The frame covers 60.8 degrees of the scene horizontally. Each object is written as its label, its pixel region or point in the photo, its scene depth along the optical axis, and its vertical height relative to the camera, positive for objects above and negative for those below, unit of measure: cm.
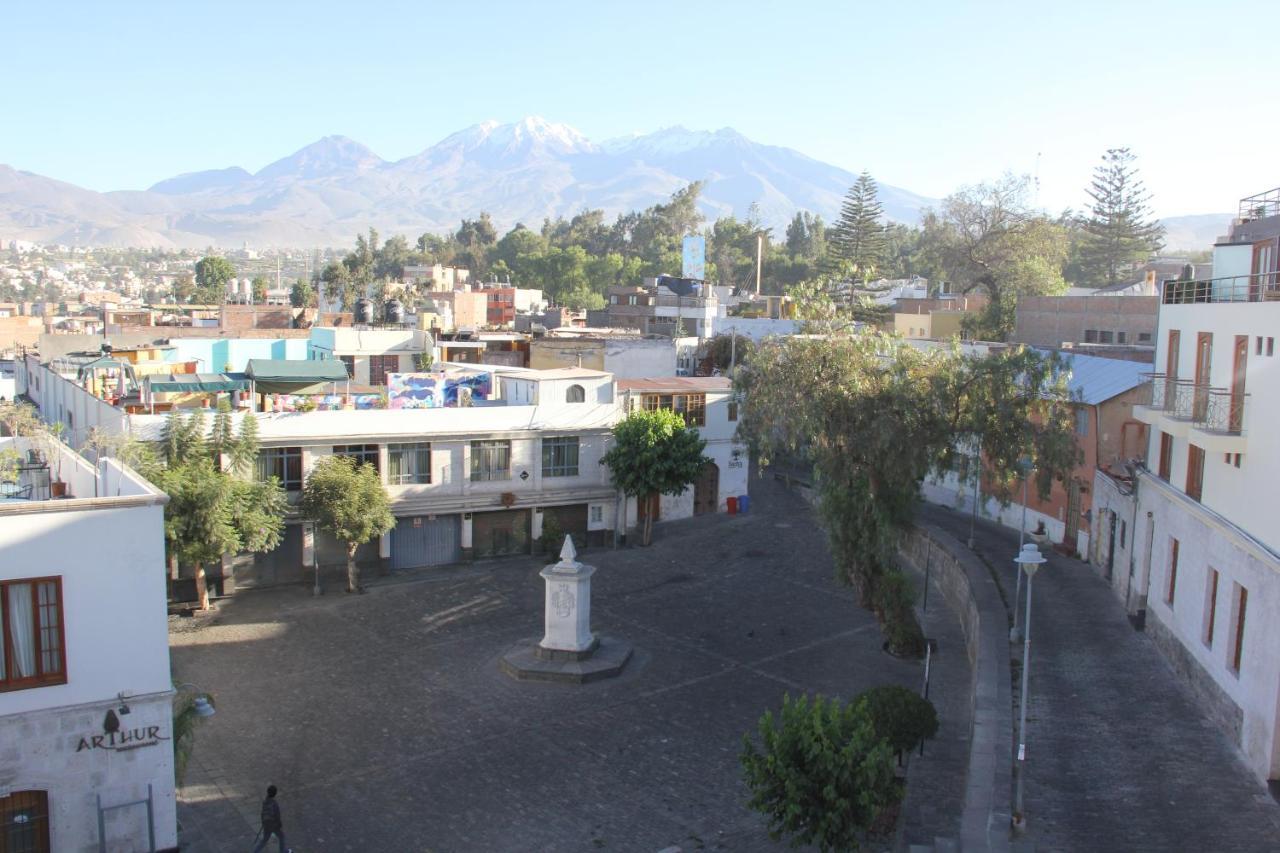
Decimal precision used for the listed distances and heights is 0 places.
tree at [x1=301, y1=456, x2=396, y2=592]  2498 -471
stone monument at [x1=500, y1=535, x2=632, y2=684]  2033 -625
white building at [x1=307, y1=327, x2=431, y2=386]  4047 -192
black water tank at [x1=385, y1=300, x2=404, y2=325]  5166 -58
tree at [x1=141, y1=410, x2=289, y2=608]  2228 -428
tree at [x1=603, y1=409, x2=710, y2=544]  2947 -415
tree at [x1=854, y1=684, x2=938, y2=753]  1462 -552
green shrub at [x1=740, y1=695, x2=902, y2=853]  1145 -497
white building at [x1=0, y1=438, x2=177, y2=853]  1182 -423
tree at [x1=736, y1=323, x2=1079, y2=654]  1906 -191
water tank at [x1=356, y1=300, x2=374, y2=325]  5453 -67
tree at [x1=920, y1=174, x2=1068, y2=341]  5481 +330
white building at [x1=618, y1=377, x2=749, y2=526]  3328 -392
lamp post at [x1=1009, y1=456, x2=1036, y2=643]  1888 -518
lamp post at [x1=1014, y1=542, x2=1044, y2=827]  1195 -474
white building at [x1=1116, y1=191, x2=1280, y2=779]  1352 -276
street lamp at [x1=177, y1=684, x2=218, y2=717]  1326 -497
